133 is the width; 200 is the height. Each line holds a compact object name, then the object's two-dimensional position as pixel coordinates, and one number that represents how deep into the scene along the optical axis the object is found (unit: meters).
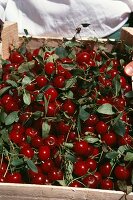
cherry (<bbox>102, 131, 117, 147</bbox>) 1.08
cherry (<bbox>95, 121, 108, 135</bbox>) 1.10
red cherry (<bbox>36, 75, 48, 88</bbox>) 1.20
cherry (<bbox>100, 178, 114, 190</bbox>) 1.02
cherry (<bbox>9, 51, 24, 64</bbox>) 1.41
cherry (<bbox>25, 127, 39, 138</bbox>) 1.11
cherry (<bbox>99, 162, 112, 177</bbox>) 1.05
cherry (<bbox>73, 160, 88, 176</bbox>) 1.02
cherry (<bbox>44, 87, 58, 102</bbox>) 1.12
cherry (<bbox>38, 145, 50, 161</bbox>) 1.05
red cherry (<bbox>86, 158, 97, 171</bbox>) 1.05
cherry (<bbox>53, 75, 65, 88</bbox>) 1.18
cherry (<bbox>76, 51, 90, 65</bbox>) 1.33
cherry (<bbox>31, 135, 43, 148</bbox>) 1.09
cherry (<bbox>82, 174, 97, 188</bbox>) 1.01
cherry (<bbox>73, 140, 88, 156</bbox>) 1.03
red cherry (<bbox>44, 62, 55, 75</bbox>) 1.23
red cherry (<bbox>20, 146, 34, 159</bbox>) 1.04
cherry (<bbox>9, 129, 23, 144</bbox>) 1.08
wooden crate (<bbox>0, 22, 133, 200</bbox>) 0.95
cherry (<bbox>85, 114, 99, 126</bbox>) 1.11
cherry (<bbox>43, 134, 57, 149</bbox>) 1.08
